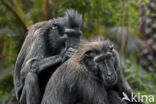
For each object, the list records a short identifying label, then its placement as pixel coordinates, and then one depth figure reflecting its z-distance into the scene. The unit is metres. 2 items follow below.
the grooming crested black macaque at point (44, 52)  9.97
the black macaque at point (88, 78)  8.49
